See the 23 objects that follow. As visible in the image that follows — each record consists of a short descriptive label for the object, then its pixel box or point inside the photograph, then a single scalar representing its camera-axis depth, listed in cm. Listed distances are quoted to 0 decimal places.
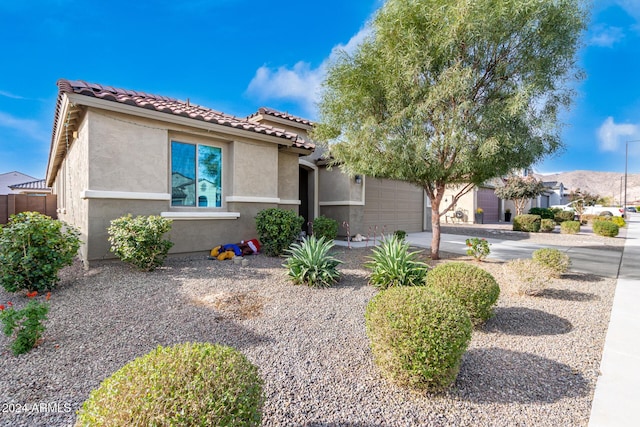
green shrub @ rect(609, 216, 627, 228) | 2103
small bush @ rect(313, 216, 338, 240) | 1001
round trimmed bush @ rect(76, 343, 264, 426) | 143
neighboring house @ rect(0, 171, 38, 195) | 3615
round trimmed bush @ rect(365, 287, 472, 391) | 253
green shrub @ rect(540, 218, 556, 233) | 1678
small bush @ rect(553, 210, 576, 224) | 2178
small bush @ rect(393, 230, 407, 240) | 1105
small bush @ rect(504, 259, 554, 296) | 526
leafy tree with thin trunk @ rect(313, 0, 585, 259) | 673
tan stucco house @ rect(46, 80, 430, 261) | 669
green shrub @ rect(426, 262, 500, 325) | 391
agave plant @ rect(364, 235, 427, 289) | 553
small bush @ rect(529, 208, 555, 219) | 2203
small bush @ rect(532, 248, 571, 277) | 645
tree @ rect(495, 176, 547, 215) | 1944
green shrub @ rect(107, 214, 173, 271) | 611
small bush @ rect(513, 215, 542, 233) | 1688
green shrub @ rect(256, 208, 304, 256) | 825
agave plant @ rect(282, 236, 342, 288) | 586
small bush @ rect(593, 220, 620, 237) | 1475
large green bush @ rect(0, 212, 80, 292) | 497
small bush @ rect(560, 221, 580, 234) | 1609
